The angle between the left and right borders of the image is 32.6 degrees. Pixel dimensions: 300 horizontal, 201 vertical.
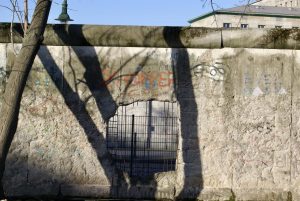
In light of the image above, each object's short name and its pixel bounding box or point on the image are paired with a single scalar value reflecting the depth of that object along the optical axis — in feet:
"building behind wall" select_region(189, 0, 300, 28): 211.00
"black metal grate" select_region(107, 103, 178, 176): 42.92
